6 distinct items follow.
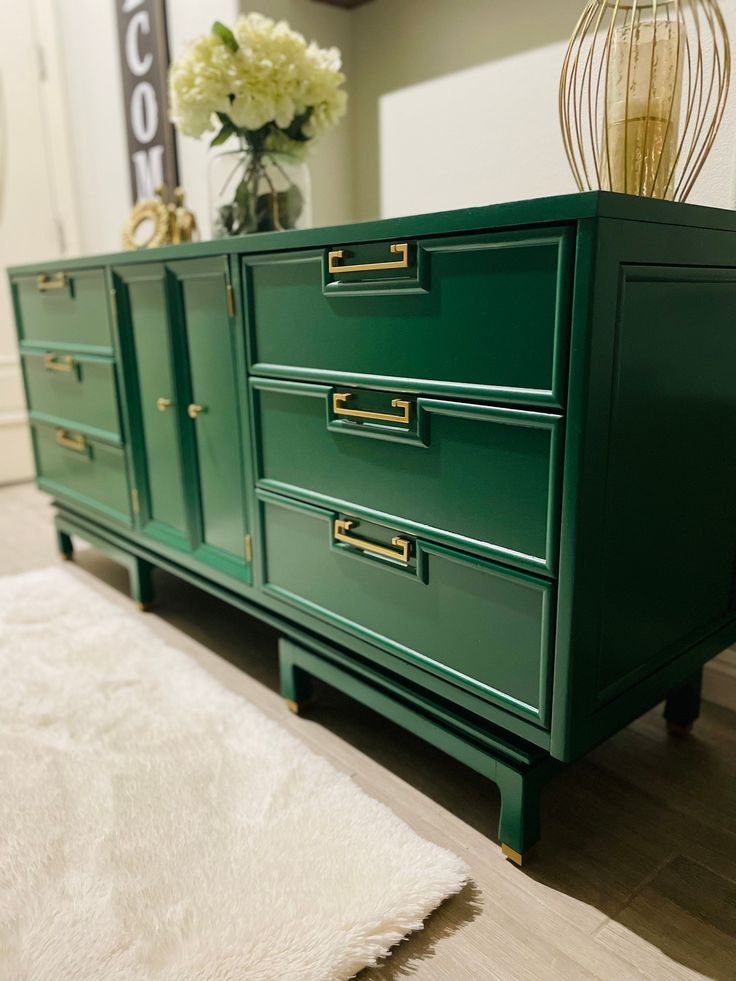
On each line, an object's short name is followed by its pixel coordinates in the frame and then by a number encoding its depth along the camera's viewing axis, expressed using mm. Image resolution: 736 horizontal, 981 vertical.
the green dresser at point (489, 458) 892
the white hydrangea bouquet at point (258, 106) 1480
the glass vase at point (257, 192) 1581
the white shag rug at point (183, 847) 895
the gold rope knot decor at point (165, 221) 1864
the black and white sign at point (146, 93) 2252
